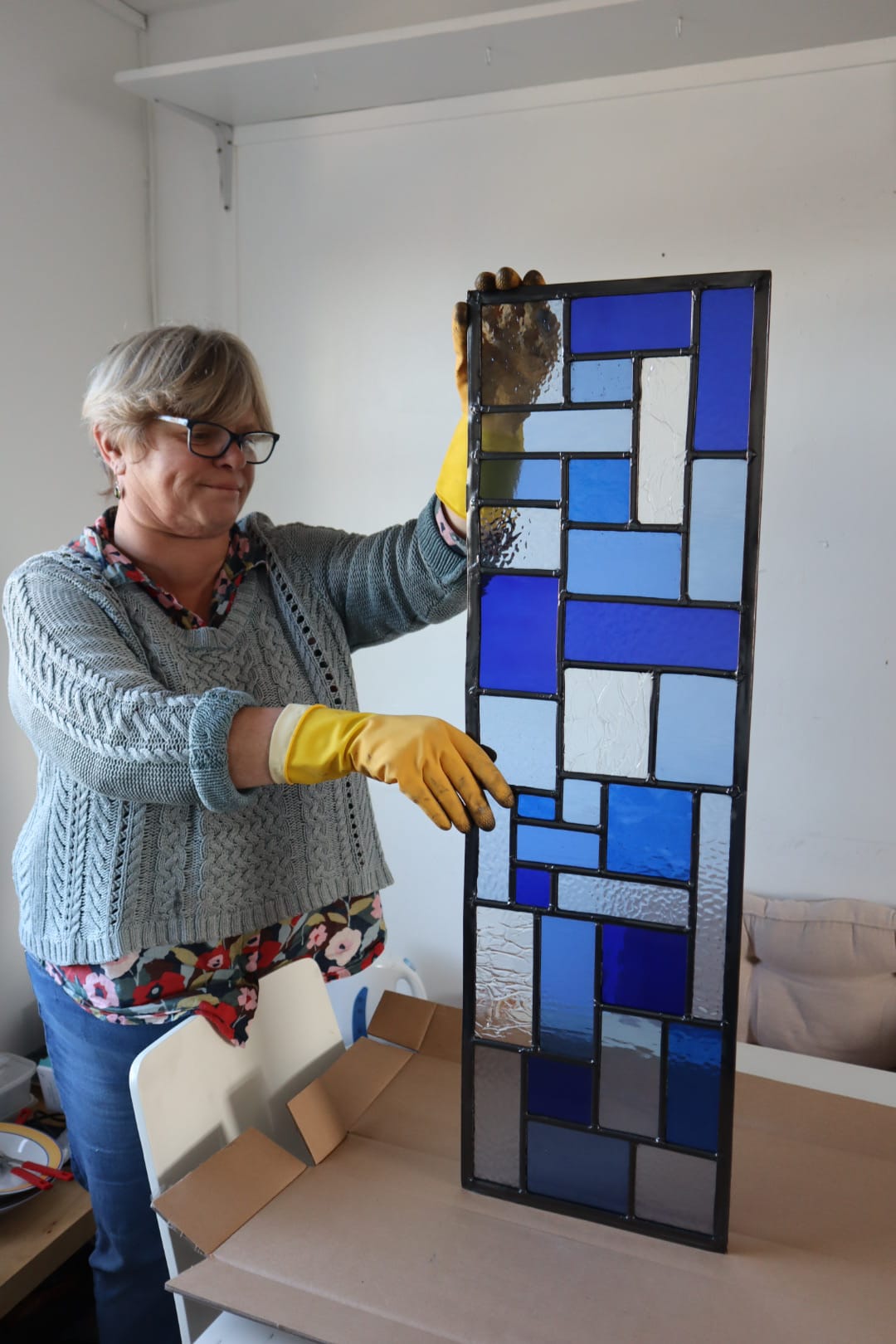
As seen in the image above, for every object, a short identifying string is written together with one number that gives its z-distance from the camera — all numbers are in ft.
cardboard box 2.68
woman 3.59
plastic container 6.19
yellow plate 5.81
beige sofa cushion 6.31
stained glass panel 2.90
